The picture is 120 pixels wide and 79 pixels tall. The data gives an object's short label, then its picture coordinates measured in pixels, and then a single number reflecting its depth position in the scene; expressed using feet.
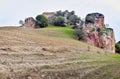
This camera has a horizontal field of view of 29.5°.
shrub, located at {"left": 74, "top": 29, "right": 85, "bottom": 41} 134.50
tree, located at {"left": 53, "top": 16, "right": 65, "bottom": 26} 168.80
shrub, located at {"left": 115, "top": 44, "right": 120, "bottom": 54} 161.22
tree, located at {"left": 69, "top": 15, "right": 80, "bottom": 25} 177.18
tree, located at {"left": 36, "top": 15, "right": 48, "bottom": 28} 164.15
